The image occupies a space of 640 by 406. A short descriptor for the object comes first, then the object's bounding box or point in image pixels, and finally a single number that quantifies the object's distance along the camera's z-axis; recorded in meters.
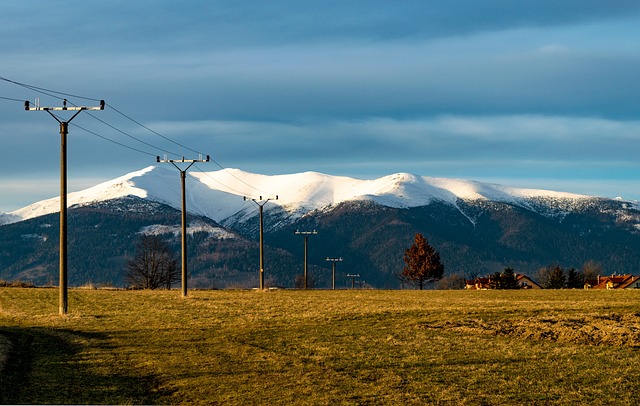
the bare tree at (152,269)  152.00
